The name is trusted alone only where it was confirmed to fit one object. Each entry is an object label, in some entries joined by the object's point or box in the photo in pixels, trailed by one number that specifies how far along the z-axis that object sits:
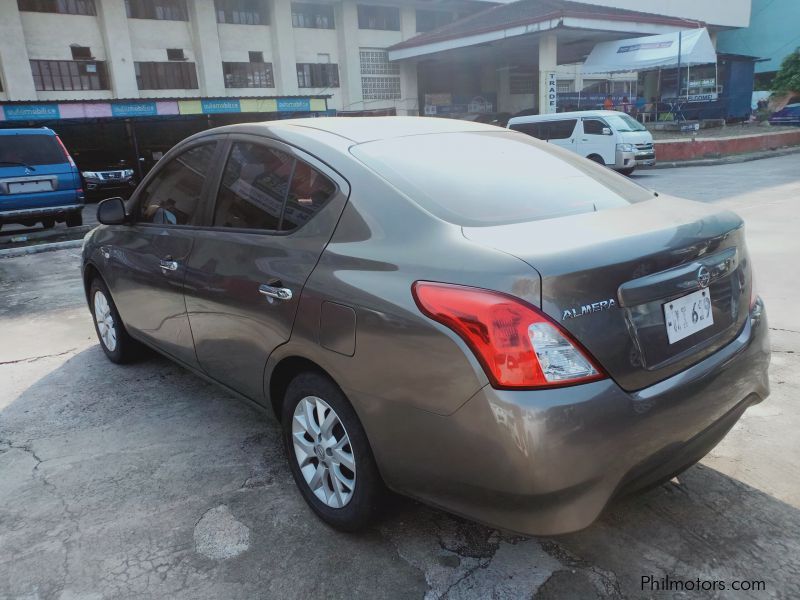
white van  16.97
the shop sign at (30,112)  19.44
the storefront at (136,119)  20.08
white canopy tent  25.72
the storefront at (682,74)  26.17
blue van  10.62
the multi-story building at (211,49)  26.48
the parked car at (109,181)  18.27
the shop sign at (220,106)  22.62
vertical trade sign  27.94
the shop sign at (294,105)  24.11
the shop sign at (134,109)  20.75
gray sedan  1.79
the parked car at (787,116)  29.73
